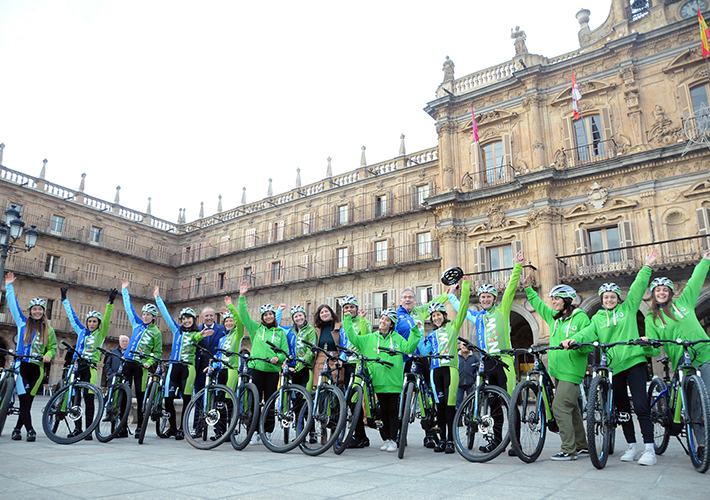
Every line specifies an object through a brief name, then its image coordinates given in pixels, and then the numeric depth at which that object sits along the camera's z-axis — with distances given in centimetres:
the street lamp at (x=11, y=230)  1234
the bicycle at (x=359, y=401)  565
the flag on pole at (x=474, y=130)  2197
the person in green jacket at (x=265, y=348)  685
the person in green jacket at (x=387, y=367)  627
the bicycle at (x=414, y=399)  550
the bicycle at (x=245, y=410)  581
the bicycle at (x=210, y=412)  598
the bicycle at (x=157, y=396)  672
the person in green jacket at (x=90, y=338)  757
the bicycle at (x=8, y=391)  659
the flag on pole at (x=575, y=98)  1966
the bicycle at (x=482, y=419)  511
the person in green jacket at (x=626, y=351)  519
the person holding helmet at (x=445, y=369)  640
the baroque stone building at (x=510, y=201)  1875
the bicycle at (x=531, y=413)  494
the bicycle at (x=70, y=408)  642
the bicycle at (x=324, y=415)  544
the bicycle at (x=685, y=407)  447
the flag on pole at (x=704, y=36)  1714
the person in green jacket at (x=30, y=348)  686
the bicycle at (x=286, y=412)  556
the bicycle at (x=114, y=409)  668
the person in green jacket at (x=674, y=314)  541
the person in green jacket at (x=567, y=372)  535
